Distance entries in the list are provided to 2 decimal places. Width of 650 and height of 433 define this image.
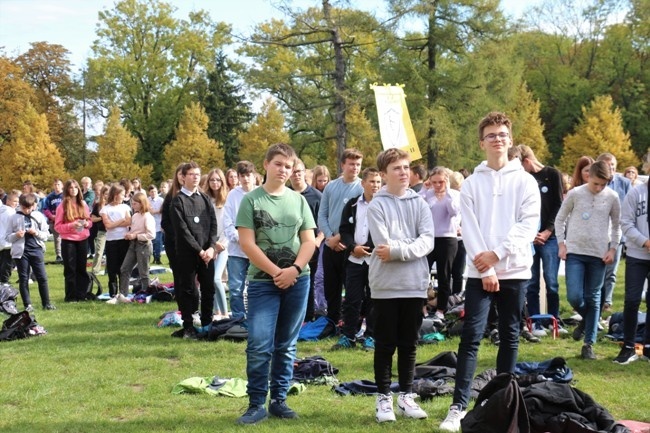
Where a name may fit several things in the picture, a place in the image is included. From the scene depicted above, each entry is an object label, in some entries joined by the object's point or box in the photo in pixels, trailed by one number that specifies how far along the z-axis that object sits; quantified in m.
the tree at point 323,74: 29.38
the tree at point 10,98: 48.28
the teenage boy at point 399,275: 5.30
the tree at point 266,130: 44.28
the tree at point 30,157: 43.84
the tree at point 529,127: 44.66
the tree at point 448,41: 37.09
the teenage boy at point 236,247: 9.02
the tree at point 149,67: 53.84
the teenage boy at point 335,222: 8.41
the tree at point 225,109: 52.25
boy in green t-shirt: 5.28
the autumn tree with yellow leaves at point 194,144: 46.78
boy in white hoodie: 5.00
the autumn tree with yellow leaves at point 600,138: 42.97
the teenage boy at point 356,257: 7.67
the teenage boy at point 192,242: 8.58
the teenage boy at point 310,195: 9.11
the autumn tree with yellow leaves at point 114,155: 45.84
